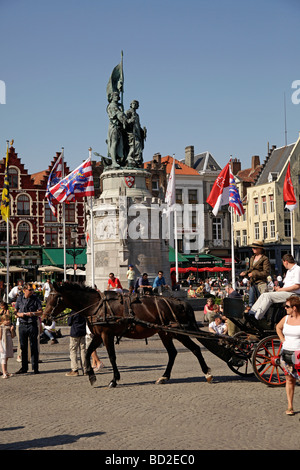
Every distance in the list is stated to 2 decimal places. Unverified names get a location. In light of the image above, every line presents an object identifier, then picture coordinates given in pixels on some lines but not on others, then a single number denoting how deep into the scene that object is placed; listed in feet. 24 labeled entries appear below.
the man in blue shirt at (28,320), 44.60
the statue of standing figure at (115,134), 103.71
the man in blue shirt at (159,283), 79.41
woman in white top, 27.71
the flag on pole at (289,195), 109.09
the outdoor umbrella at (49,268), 149.89
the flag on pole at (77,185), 85.81
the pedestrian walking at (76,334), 42.93
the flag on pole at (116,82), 108.06
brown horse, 37.83
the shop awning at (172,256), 169.65
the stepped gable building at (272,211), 229.43
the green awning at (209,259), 218.01
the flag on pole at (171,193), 112.08
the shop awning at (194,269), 183.09
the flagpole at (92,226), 89.31
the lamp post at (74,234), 126.64
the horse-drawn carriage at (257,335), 35.11
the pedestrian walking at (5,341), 42.32
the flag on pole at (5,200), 110.11
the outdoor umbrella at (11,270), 145.22
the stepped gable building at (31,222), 204.03
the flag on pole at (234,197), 94.22
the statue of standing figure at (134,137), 103.91
